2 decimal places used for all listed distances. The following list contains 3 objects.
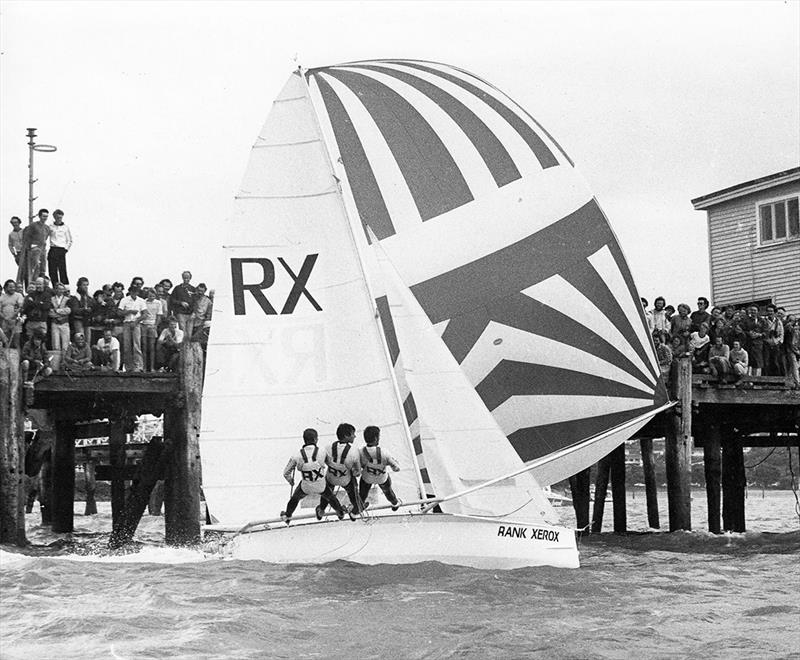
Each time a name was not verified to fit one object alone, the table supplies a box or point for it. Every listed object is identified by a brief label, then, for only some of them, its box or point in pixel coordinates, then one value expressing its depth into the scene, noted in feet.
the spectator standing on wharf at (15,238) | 76.64
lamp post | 101.91
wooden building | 108.78
